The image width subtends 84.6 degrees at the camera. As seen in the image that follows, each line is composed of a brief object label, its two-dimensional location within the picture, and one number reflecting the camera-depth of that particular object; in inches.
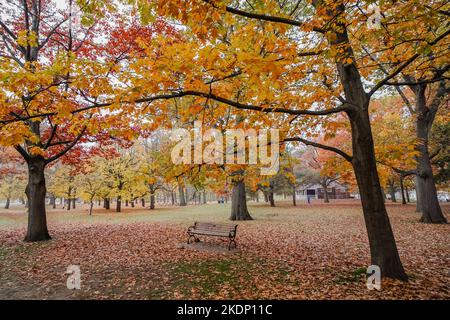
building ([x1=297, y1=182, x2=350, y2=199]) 2499.5
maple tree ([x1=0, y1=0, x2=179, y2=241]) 431.5
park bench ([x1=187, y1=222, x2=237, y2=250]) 366.3
